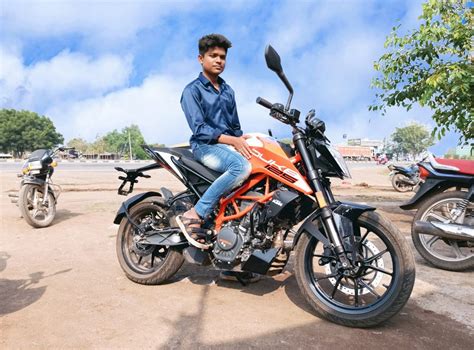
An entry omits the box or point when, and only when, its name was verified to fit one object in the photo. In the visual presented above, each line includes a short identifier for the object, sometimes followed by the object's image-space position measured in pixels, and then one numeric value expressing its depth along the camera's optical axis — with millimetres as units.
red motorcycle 4219
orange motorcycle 2881
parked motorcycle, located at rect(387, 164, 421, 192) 14344
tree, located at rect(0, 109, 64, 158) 70312
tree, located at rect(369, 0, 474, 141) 6078
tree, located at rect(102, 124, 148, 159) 112188
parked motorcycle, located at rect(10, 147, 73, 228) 6332
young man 3307
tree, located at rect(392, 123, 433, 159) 100438
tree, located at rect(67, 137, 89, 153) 98000
